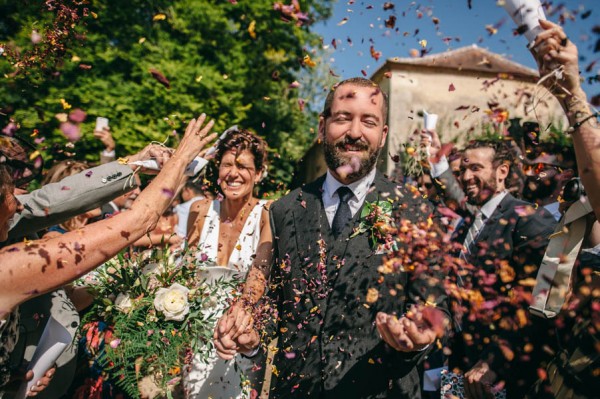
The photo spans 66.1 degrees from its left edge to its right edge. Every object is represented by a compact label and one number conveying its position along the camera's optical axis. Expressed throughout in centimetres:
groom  235
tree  1073
